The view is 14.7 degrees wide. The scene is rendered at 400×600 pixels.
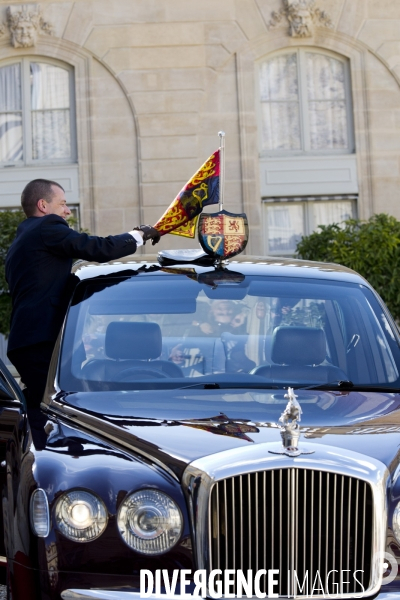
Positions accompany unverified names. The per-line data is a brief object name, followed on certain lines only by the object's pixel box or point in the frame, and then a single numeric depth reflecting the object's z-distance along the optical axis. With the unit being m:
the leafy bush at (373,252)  20.74
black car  4.60
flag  8.33
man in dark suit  7.78
